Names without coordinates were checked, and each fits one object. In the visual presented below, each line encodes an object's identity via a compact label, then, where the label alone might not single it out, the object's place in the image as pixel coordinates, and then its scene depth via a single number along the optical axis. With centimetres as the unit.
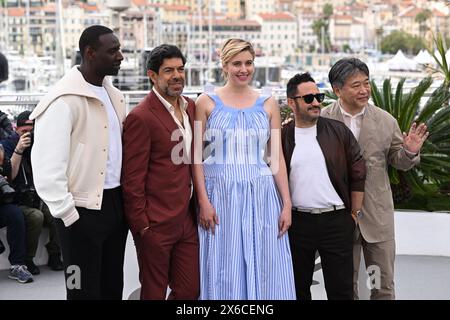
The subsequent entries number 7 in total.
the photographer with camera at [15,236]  528
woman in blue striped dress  360
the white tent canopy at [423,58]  3581
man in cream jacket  330
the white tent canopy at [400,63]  5031
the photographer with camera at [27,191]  538
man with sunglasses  364
